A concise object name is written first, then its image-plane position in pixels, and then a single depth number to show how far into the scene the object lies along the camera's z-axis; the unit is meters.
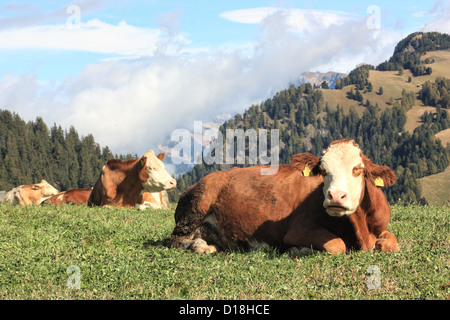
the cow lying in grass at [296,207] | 8.75
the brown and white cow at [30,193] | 32.66
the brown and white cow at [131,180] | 21.14
